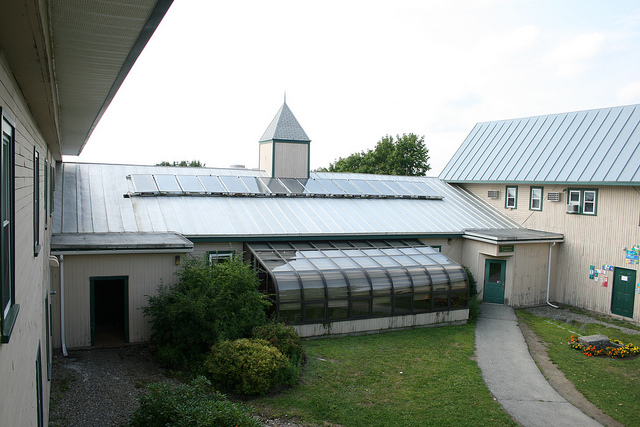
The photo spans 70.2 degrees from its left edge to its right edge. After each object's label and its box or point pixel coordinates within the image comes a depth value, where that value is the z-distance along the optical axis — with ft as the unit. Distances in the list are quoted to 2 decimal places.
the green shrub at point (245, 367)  33.40
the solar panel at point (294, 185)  71.88
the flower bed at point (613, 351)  45.73
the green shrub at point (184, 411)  23.38
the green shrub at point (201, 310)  37.96
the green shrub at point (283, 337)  38.63
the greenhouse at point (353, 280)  46.19
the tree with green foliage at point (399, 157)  148.97
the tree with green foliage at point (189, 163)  192.85
